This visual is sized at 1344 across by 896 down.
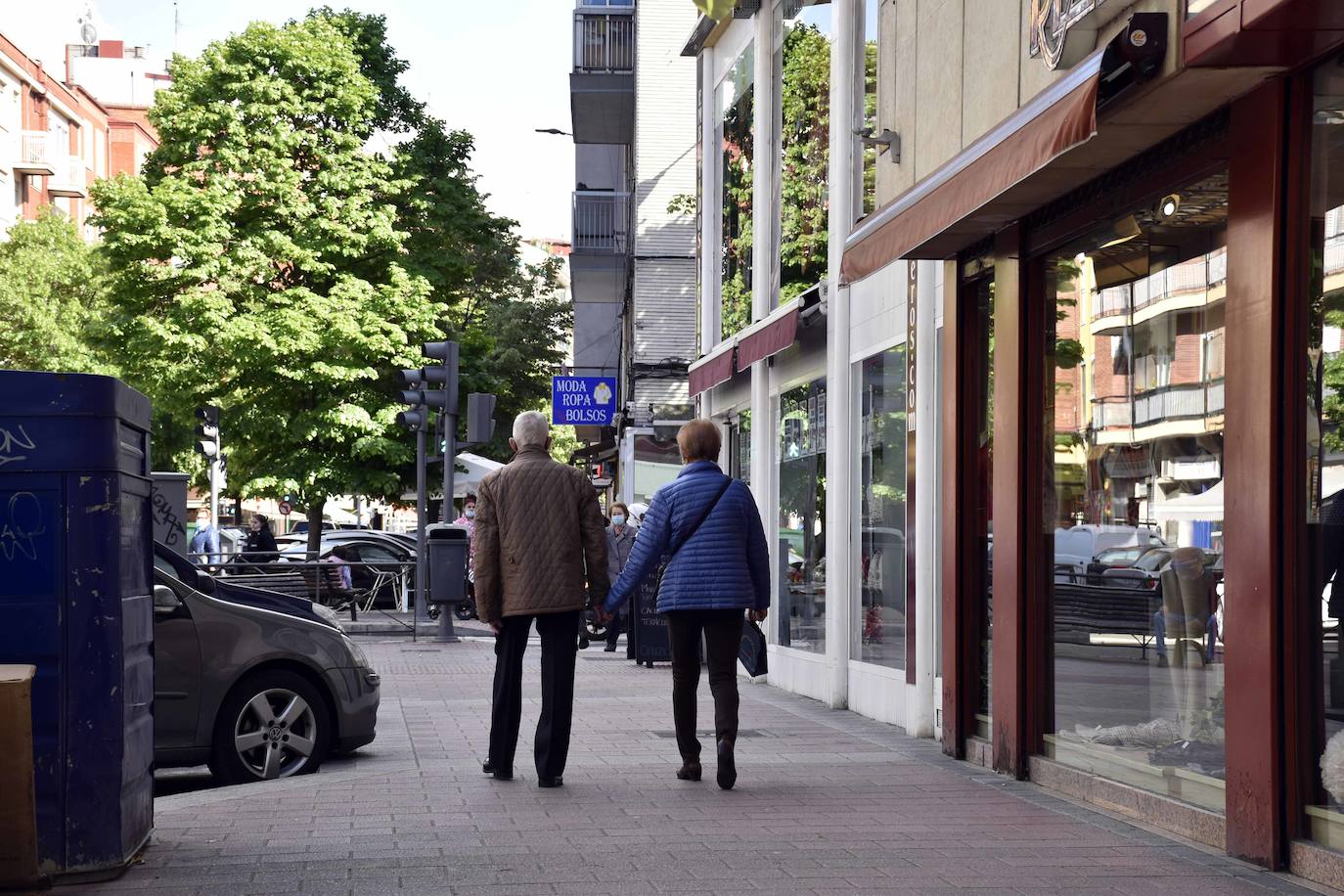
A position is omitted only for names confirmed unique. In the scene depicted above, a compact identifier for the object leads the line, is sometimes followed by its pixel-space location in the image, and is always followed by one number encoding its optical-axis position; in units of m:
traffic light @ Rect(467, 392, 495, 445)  21.69
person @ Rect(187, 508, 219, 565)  25.69
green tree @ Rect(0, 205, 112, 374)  46.00
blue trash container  6.07
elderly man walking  8.77
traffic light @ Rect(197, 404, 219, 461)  26.53
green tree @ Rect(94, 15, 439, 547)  33.84
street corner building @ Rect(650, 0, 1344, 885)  6.51
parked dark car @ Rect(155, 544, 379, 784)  9.35
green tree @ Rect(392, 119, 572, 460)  36.12
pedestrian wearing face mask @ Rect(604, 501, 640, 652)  21.06
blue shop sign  31.78
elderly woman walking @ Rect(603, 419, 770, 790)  8.94
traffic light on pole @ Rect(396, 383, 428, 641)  22.55
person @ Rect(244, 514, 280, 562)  29.12
